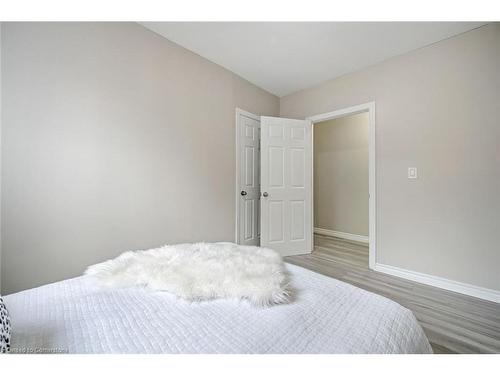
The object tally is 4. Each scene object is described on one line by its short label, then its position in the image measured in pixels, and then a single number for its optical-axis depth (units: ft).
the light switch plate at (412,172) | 7.79
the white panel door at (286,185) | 10.18
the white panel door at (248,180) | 9.95
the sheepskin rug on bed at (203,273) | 2.68
